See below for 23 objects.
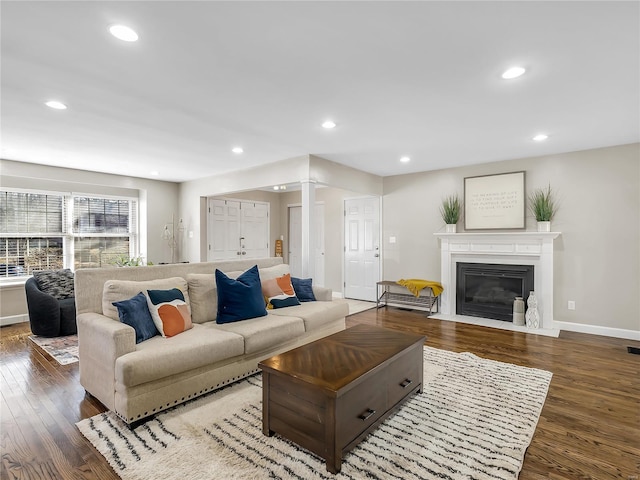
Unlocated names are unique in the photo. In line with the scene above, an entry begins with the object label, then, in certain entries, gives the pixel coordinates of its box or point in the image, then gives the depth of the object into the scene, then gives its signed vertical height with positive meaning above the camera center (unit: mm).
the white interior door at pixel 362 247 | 6547 -201
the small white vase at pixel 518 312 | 4844 -1068
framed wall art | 4996 +532
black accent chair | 4301 -974
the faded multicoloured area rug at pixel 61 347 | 3560 -1255
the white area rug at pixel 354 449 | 1825 -1240
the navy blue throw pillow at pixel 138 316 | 2523 -590
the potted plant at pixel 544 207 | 4684 +409
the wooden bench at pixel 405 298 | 5707 -1072
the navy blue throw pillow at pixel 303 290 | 4156 -643
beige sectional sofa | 2252 -806
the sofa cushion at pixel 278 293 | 3787 -626
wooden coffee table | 1830 -909
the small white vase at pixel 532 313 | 4703 -1054
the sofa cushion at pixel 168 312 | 2699 -600
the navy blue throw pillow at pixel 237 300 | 3178 -595
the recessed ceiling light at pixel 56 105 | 2962 +1169
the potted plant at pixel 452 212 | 5449 +399
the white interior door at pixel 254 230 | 7441 +162
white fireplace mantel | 4719 -296
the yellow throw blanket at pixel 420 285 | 5516 -788
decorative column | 4785 +188
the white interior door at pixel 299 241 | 7359 -91
